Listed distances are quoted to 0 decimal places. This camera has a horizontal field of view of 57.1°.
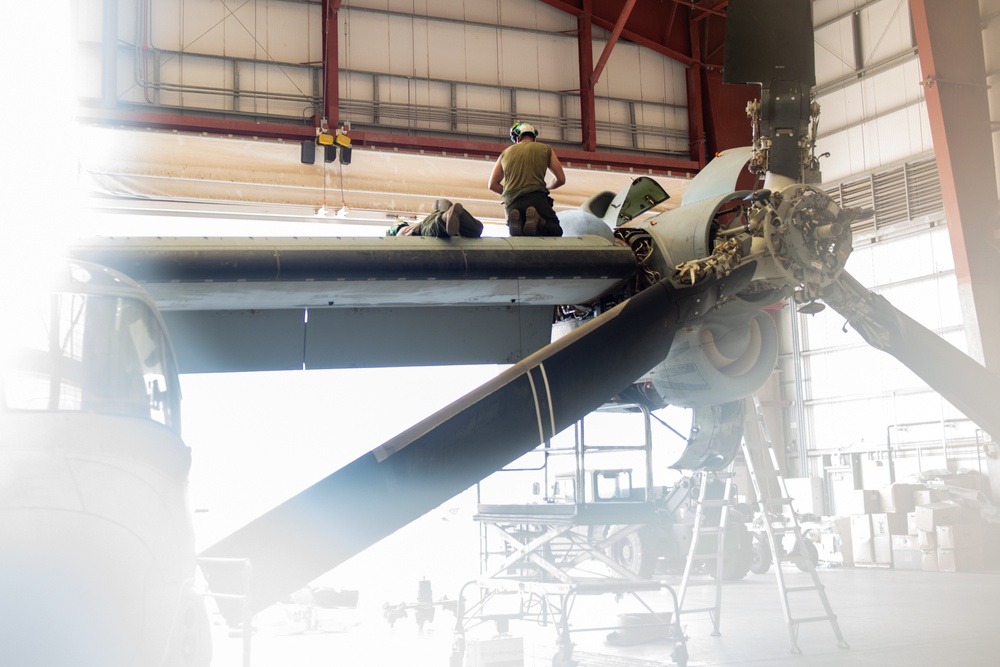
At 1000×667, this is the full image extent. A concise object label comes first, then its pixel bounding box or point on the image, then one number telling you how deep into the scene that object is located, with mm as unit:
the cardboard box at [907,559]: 19812
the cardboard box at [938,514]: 18625
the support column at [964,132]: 14594
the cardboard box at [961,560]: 18016
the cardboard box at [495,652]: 8289
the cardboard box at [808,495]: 25000
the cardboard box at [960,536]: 18078
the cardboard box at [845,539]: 21250
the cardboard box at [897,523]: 20312
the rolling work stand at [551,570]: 8484
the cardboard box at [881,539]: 20156
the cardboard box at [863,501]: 20891
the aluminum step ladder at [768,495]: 9211
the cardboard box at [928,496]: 19812
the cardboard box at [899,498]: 20500
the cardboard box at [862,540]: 20641
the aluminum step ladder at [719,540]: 9918
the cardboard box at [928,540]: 18594
